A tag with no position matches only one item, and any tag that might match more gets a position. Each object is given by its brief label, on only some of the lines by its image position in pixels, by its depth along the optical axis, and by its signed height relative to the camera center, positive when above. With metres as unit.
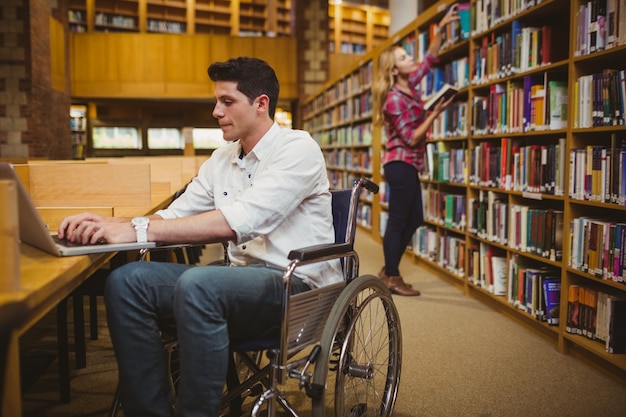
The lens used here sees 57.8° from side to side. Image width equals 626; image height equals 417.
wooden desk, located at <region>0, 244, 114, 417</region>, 0.86 -0.21
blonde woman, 3.62 +0.10
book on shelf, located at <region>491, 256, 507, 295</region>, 3.34 -0.63
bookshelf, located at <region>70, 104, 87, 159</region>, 11.77 +0.92
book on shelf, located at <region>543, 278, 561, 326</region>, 2.77 -0.65
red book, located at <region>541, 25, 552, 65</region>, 2.92 +0.65
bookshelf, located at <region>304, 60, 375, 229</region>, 6.50 +0.53
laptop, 1.12 -0.15
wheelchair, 1.32 -0.45
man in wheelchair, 1.27 -0.22
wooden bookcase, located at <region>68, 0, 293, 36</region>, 11.41 +3.20
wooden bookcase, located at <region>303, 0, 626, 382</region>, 2.46 -0.04
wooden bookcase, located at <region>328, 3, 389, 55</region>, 13.18 +3.34
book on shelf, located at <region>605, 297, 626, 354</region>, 2.32 -0.64
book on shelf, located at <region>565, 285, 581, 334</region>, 2.58 -0.64
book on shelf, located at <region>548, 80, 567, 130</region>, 2.77 +0.31
